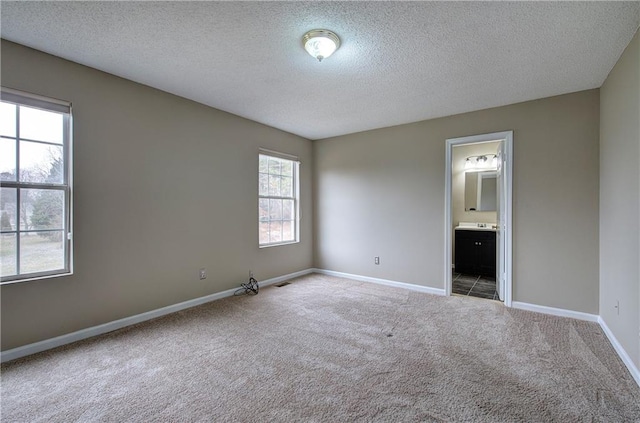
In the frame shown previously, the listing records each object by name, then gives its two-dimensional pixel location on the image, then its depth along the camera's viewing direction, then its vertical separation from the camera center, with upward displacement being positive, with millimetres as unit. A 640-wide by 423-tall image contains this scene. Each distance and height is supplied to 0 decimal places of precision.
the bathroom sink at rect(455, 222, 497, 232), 5190 -280
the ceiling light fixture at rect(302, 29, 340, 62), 2118 +1245
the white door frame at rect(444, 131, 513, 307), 3572 +167
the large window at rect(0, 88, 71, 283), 2344 +194
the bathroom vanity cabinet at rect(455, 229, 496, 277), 5051 -715
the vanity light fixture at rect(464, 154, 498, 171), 5465 +917
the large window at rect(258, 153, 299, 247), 4586 +170
